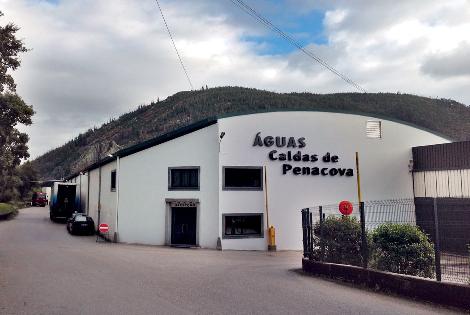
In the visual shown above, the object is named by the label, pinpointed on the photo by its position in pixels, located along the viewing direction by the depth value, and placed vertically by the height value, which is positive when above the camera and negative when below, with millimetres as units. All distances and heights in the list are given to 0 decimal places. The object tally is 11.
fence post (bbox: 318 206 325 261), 14719 -1226
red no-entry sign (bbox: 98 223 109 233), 26206 -1187
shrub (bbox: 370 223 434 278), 11062 -1168
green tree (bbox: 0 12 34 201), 23391 +5959
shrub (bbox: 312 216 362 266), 13422 -1121
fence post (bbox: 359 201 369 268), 12367 -925
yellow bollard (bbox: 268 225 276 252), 24922 -1832
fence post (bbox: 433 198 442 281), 9805 -1036
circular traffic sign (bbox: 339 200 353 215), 15305 -105
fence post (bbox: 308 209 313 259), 15227 -1104
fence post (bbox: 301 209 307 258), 15672 -889
